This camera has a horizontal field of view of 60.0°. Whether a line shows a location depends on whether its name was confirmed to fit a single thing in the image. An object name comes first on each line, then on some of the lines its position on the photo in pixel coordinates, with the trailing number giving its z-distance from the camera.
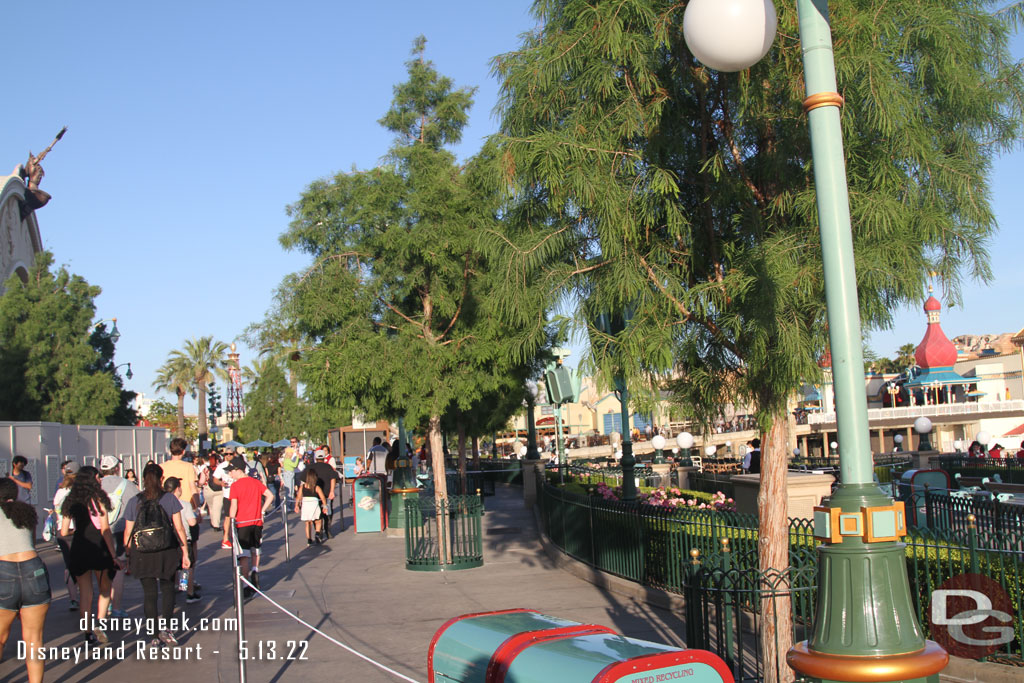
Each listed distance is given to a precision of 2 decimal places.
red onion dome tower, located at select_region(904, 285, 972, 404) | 70.25
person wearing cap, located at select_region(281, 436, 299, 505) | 24.28
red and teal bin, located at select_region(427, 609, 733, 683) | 3.68
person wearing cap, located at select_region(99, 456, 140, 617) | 10.58
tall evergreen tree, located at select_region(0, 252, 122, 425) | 36.25
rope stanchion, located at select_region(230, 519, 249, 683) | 6.81
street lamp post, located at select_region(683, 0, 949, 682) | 3.58
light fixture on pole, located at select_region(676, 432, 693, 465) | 23.86
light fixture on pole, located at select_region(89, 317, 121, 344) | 45.50
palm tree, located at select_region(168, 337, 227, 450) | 73.50
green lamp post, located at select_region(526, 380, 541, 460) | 23.39
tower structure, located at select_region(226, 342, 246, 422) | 90.00
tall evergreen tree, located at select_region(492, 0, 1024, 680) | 6.18
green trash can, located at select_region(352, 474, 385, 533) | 19.44
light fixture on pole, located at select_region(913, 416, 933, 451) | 24.70
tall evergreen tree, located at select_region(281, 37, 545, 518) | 13.70
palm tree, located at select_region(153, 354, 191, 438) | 73.19
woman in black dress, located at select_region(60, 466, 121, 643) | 8.52
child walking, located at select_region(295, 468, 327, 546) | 16.45
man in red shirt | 11.72
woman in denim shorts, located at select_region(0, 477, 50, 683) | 6.86
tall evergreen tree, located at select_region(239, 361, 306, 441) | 60.34
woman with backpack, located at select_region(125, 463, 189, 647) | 8.90
